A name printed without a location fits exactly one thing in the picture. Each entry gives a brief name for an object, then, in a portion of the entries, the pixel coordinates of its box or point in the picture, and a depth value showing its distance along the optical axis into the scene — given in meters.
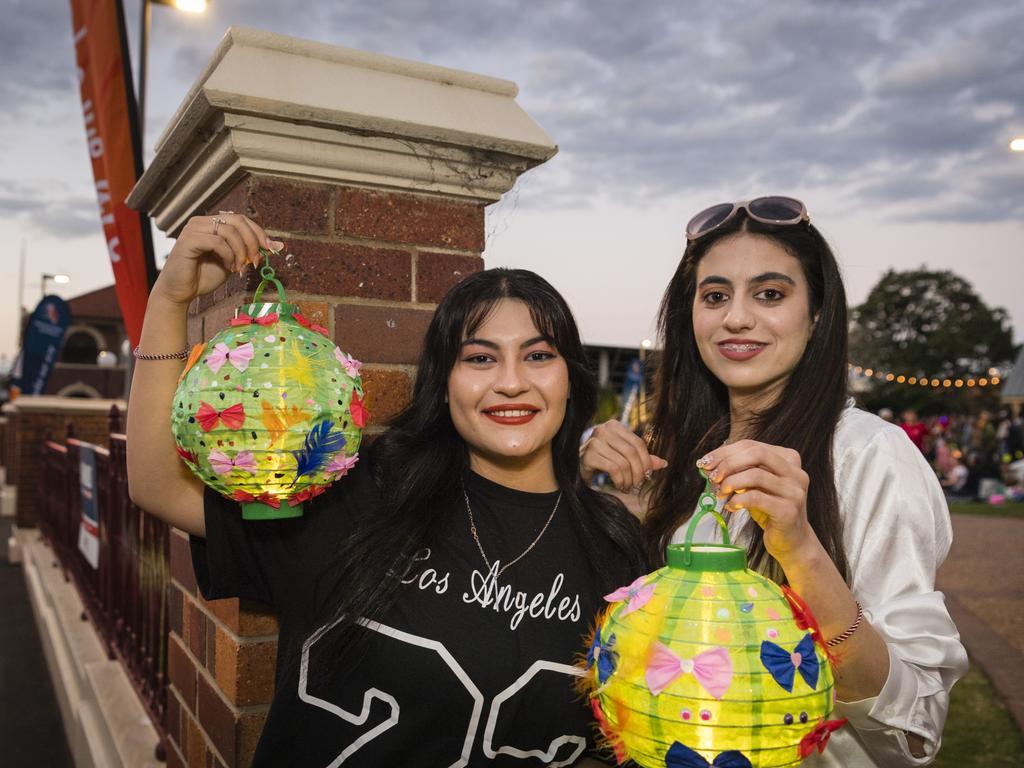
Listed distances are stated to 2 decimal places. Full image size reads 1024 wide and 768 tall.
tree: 54.12
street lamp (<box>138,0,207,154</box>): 6.17
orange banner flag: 3.14
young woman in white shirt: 1.25
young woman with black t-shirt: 1.60
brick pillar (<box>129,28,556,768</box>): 1.89
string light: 29.69
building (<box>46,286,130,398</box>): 47.59
